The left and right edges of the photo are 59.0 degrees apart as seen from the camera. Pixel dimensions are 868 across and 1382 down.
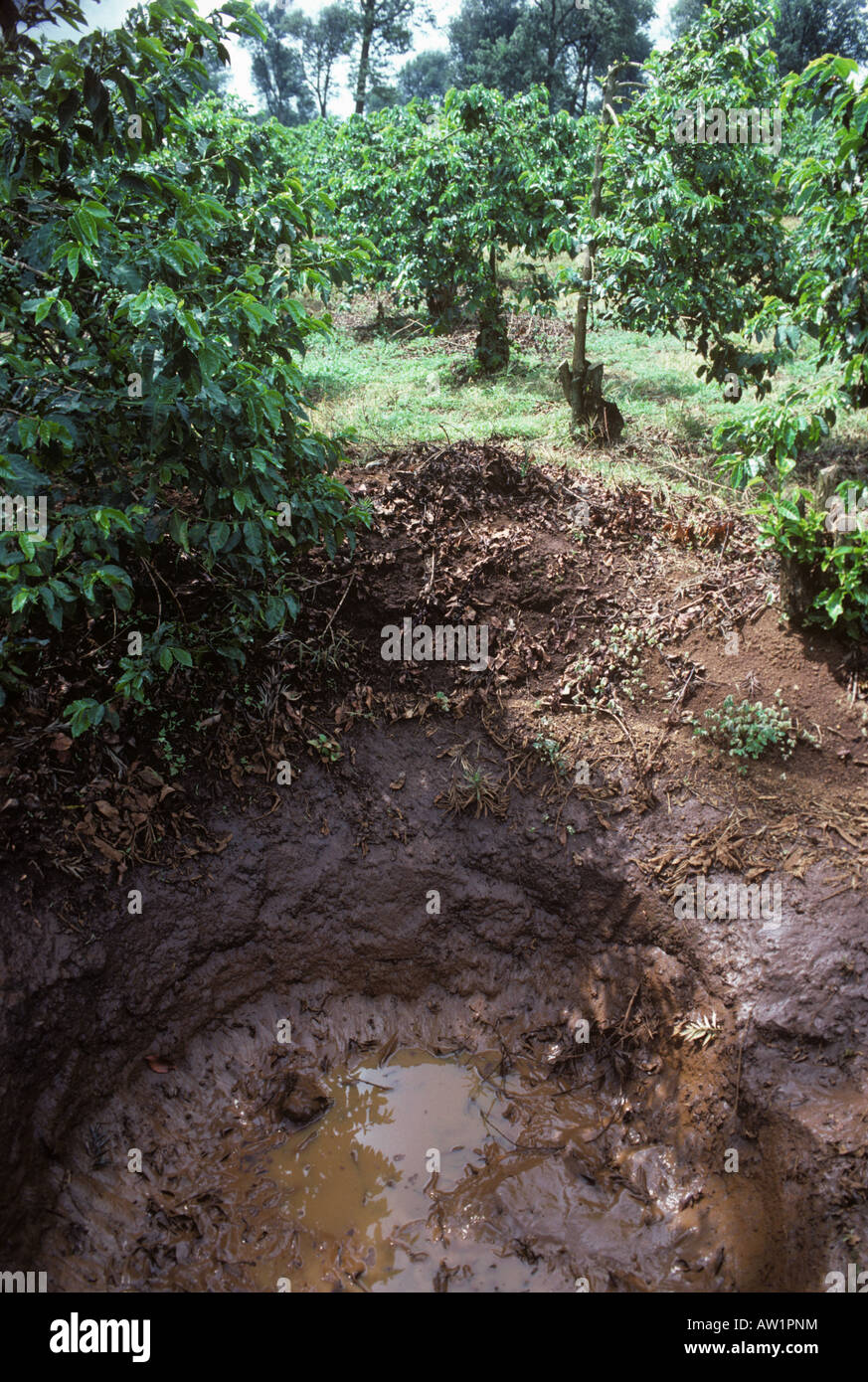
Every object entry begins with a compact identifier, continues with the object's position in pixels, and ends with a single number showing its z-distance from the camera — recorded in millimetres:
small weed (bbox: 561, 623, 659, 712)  4711
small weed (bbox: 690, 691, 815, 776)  4277
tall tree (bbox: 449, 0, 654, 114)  25344
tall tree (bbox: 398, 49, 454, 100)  33562
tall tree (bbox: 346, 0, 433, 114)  18000
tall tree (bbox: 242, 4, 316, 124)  30031
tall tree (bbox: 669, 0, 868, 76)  24469
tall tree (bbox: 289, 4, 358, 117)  28922
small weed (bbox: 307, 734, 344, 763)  4418
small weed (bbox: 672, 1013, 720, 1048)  3638
